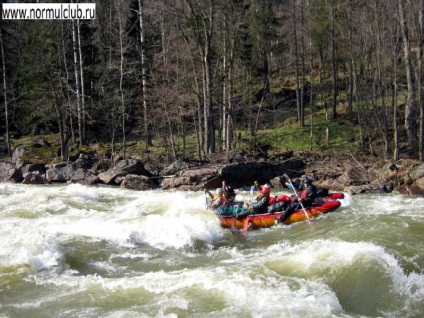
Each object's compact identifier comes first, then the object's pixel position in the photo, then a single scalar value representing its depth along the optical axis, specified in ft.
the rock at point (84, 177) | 68.08
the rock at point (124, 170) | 68.13
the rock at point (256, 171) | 64.75
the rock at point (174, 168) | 69.97
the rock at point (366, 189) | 55.62
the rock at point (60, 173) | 69.51
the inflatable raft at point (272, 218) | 42.04
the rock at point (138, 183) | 65.07
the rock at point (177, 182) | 64.59
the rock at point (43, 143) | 90.94
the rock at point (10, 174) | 70.03
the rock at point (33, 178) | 68.23
